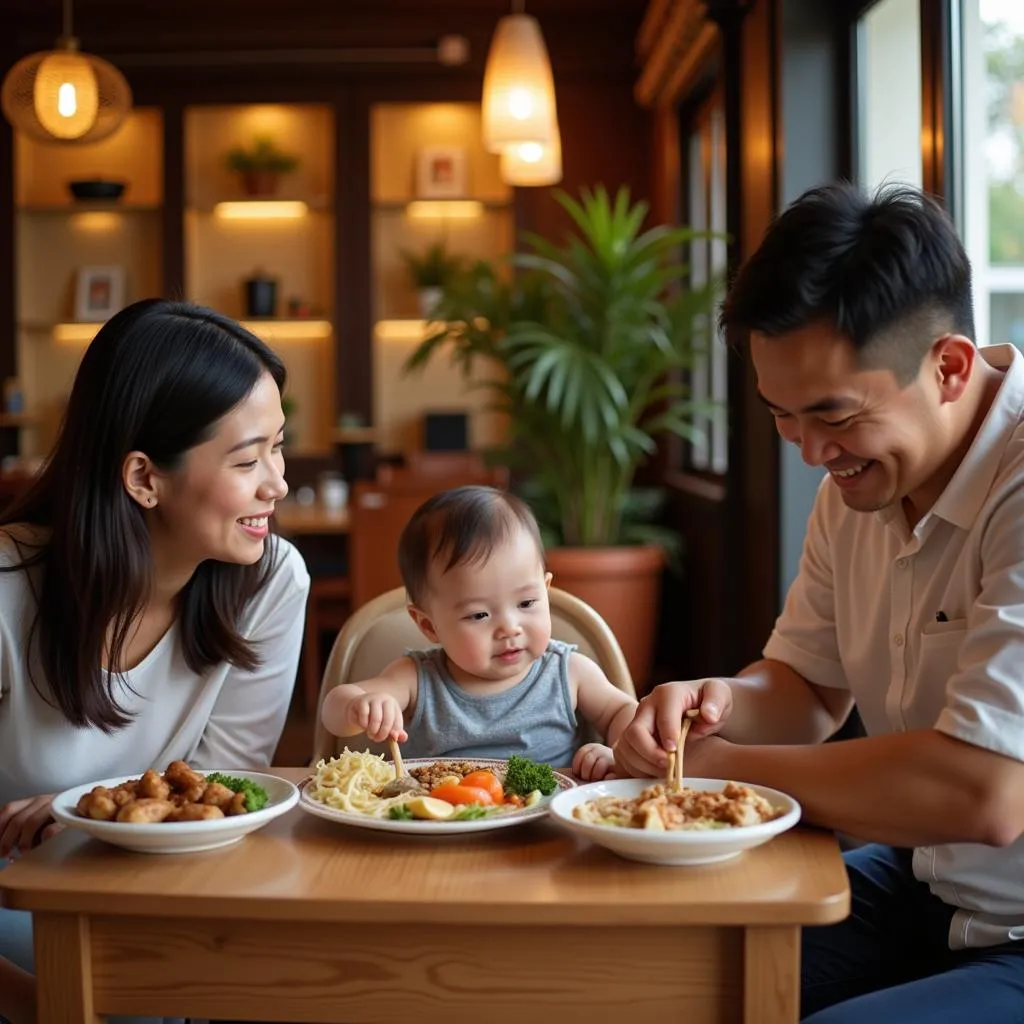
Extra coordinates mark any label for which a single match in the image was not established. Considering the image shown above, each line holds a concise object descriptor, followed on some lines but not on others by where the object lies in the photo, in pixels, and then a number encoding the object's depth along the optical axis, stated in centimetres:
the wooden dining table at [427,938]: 125
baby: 185
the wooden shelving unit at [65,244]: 750
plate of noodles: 142
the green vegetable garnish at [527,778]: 153
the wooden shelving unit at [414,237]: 741
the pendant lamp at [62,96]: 441
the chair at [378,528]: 520
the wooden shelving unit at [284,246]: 741
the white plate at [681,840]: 129
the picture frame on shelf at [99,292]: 744
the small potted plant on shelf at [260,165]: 724
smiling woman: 184
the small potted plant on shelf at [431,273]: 723
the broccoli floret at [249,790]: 143
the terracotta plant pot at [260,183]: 724
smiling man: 140
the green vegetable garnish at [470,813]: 143
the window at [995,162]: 283
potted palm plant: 504
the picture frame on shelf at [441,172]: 735
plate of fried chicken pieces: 136
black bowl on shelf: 723
